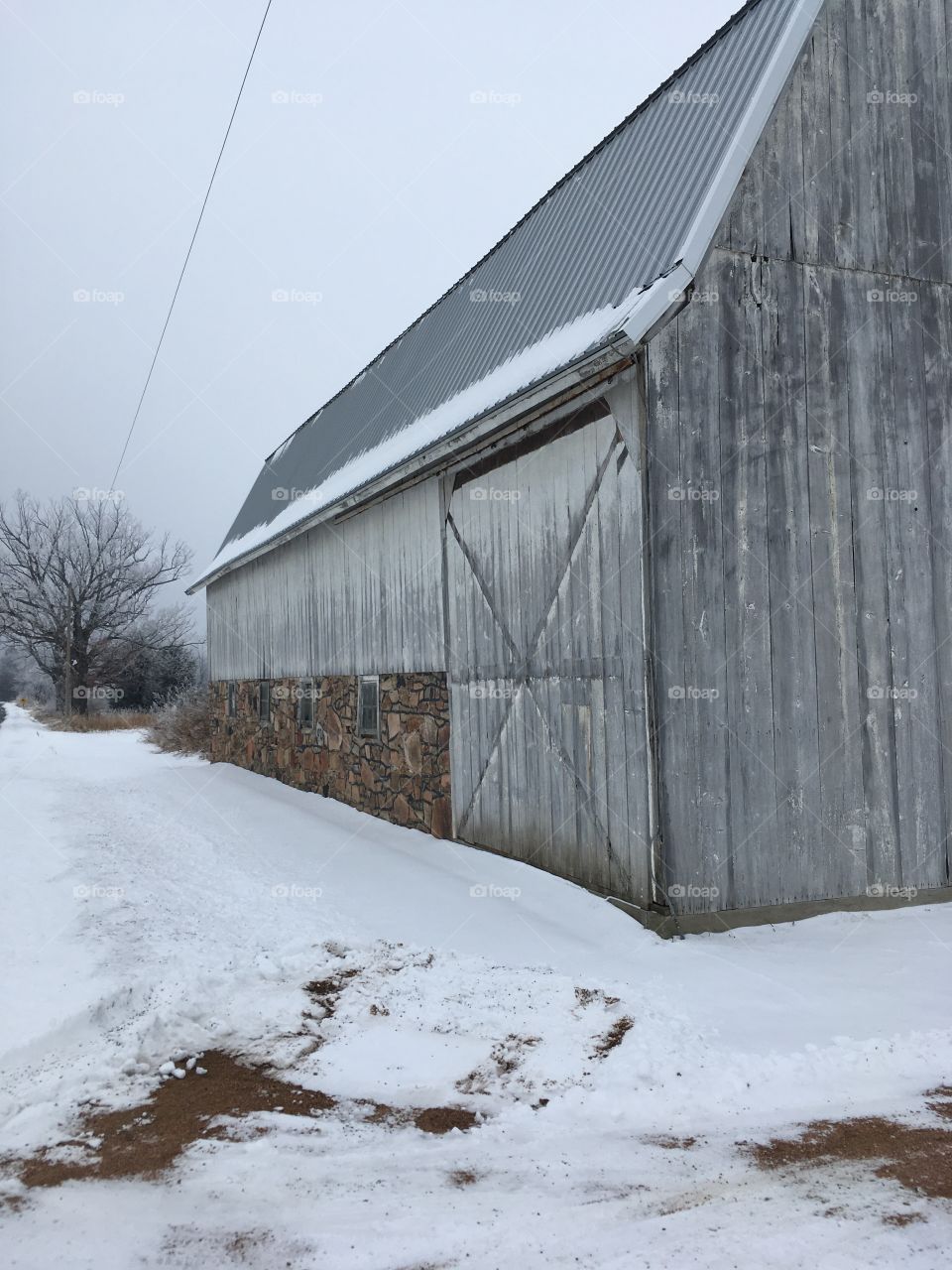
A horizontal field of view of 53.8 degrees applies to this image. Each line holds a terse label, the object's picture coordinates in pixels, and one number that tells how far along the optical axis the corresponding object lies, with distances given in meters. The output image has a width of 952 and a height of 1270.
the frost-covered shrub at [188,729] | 22.86
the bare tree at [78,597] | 46.78
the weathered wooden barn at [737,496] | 6.24
